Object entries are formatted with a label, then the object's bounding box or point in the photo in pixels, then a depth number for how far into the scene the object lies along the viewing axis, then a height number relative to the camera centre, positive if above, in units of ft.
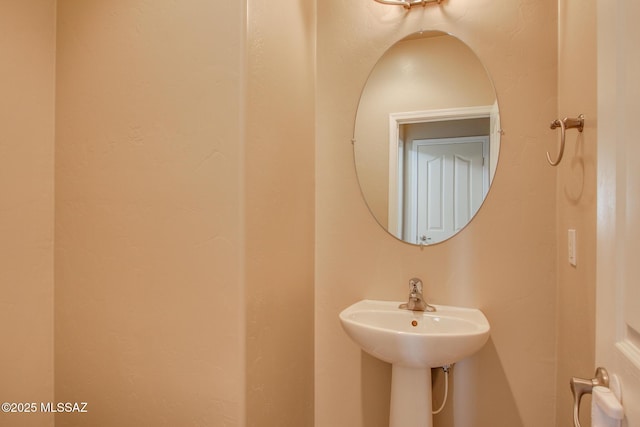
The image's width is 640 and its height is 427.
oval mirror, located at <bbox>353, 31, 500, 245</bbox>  5.08 +1.03
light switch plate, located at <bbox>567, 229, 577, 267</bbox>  4.02 -0.33
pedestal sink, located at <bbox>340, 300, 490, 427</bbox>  4.07 -1.38
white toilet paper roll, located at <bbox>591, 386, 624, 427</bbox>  1.71 -0.88
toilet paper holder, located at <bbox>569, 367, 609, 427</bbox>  1.97 -0.90
